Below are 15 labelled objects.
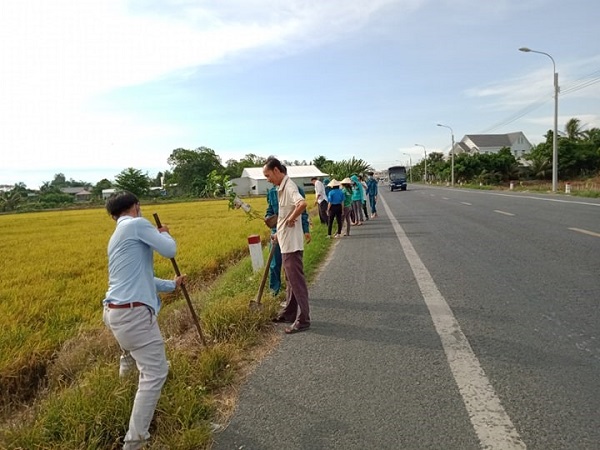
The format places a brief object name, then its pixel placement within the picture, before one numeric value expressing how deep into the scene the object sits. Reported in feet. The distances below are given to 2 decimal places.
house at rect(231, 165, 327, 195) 227.20
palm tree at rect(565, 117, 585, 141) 196.19
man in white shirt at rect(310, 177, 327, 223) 36.50
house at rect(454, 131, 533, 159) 288.71
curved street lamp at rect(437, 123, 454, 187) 168.23
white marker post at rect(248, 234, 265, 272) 22.76
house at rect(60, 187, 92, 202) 312.38
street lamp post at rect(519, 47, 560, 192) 83.66
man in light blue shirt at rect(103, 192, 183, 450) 8.45
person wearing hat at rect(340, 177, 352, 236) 37.81
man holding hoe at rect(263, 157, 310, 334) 14.02
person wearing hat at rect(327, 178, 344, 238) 34.86
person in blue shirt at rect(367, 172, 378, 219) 54.89
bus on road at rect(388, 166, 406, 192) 163.73
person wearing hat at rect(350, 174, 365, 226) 44.04
